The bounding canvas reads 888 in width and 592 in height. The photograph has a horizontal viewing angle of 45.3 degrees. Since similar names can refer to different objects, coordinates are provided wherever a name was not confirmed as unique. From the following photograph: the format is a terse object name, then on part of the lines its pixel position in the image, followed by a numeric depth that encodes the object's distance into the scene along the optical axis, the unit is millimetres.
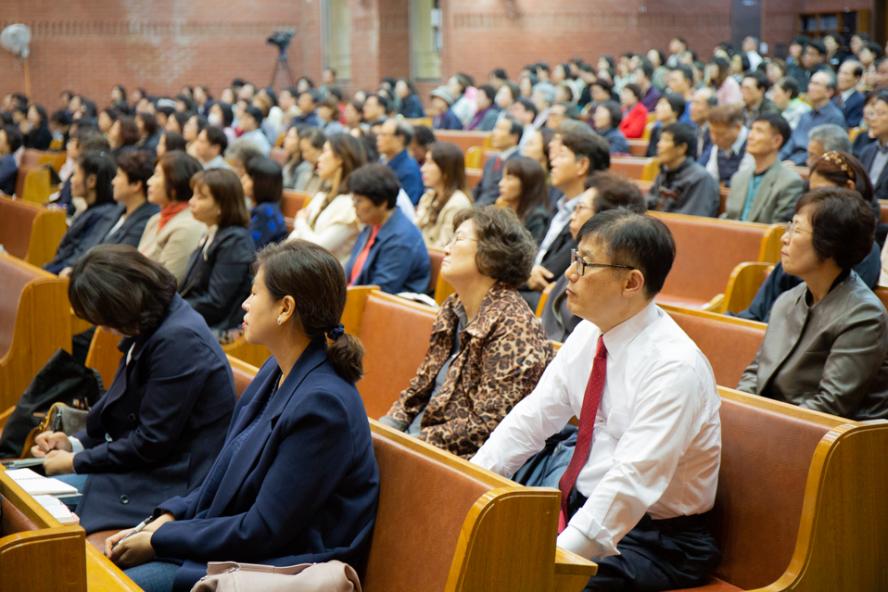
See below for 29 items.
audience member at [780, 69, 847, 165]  9781
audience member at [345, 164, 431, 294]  5117
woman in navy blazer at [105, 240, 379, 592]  2355
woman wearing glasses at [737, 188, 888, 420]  2998
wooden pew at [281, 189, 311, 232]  7375
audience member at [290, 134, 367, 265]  5750
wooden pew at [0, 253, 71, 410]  4594
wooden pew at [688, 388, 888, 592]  2367
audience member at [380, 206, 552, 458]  3029
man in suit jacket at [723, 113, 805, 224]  6219
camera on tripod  19688
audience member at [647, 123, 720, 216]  6781
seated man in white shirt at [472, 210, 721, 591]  2346
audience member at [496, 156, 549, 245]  5770
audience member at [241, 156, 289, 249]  6164
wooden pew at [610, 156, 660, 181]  8664
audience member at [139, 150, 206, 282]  5426
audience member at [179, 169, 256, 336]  4945
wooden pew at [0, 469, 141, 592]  1980
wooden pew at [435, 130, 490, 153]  12344
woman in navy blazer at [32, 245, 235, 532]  3029
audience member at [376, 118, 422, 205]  7957
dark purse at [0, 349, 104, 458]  3734
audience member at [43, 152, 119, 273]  6383
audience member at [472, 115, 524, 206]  7703
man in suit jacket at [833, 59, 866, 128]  11750
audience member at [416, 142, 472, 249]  6383
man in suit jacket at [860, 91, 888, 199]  6977
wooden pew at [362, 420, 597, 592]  2070
